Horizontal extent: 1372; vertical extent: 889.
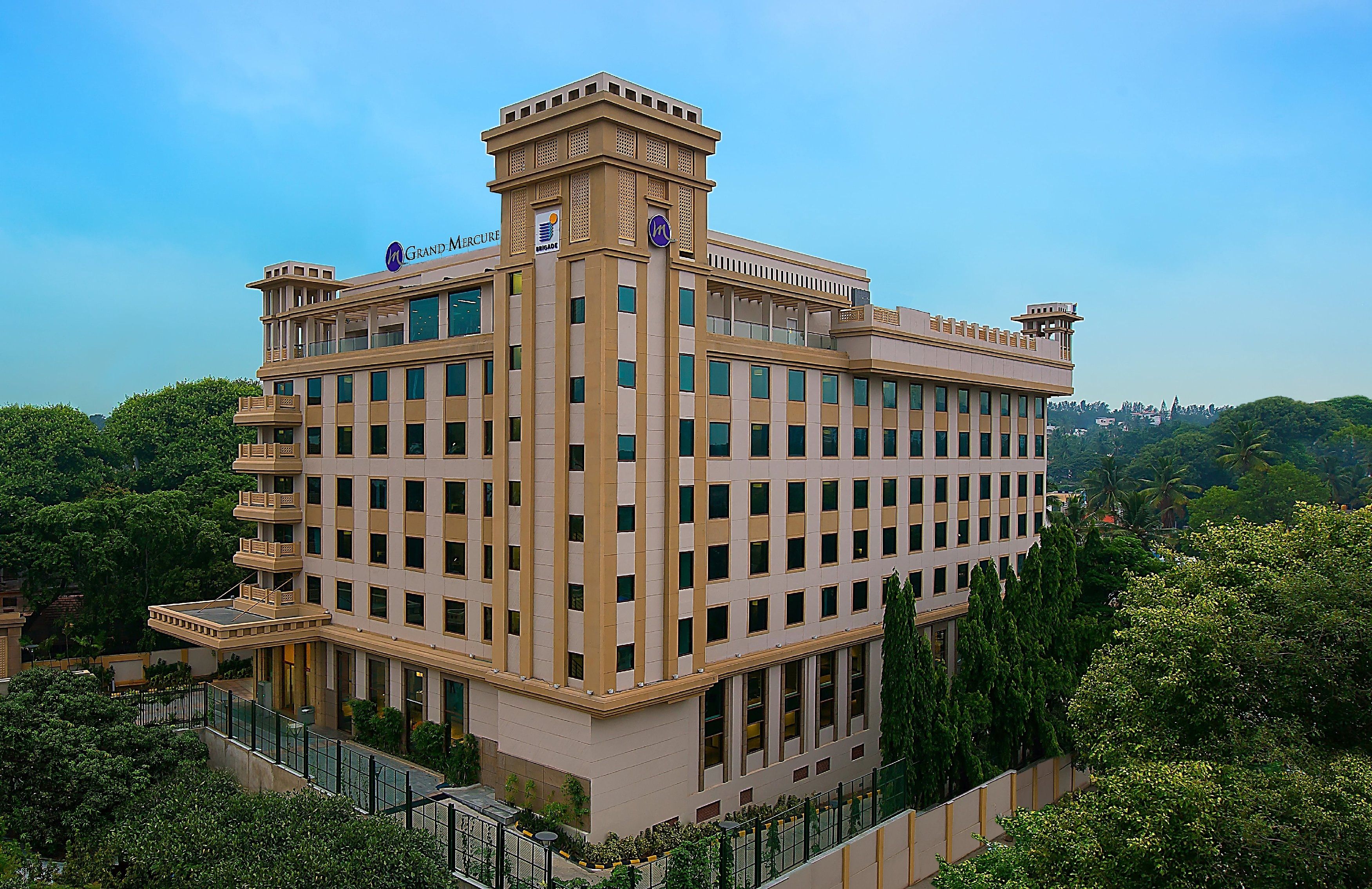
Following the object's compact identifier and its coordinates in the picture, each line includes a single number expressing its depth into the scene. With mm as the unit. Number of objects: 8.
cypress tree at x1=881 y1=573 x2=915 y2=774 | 29859
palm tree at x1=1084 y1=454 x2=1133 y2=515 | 81562
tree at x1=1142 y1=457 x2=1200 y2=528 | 85688
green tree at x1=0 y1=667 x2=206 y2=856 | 28172
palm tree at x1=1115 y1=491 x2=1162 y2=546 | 73750
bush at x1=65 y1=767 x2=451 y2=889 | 20891
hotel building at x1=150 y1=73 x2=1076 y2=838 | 27734
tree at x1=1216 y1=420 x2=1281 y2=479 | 91688
